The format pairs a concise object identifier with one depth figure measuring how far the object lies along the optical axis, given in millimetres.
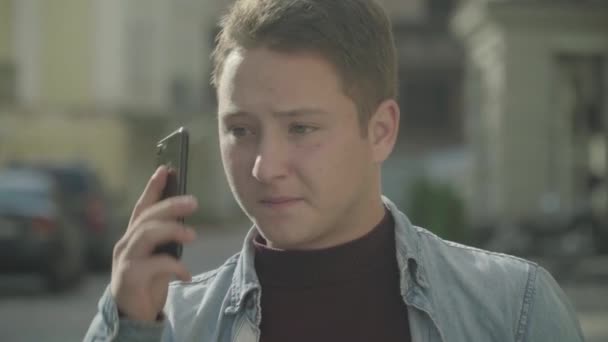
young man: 4054
